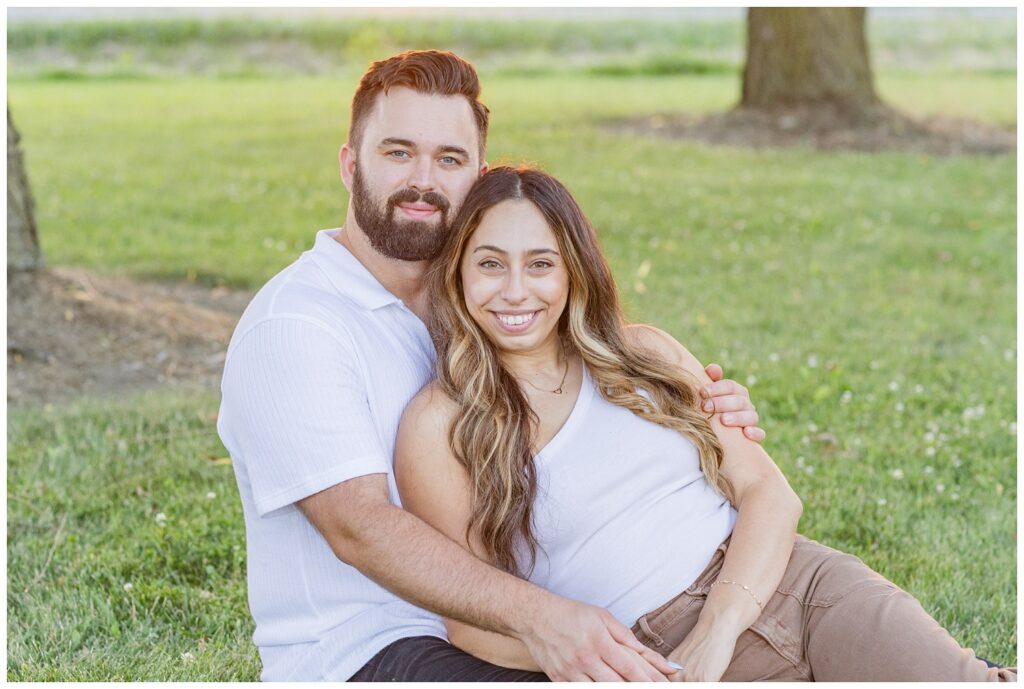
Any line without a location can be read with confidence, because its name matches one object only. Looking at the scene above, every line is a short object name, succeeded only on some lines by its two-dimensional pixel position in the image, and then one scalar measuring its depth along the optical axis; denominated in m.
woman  3.06
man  2.96
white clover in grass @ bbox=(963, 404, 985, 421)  5.92
